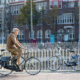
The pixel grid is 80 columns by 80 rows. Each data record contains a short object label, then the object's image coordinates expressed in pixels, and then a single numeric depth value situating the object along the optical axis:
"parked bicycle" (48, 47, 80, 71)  16.62
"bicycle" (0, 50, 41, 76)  14.61
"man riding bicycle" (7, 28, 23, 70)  14.42
